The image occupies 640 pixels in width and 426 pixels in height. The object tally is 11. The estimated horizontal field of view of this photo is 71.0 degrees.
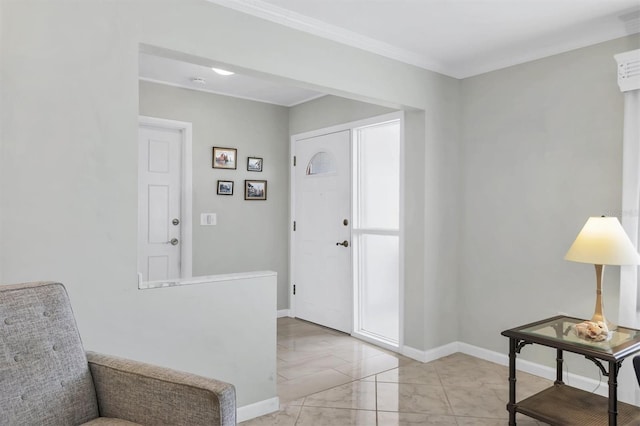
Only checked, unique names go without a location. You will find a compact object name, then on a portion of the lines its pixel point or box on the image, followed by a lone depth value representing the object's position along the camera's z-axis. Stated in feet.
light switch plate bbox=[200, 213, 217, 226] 14.60
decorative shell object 7.54
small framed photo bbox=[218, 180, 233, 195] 14.99
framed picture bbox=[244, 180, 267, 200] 15.73
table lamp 7.80
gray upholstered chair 4.65
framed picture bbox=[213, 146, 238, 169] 14.85
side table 6.97
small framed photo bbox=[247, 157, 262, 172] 15.76
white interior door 13.53
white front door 14.61
